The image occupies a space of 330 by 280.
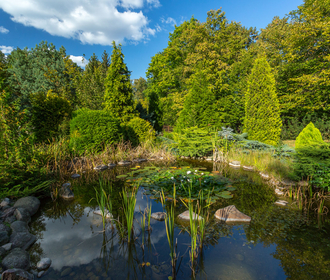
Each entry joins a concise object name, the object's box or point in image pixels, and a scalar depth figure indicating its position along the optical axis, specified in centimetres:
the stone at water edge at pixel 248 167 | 654
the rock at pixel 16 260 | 184
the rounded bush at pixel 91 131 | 702
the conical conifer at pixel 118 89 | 994
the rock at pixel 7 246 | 211
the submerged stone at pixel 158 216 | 311
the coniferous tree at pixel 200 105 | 954
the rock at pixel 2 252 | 199
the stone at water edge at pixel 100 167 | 650
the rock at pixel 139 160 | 781
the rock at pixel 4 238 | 219
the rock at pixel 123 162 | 732
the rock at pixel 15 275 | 159
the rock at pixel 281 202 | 360
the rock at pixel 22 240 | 229
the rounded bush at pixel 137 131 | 947
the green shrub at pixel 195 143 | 805
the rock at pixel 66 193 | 404
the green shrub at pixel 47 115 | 728
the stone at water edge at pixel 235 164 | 697
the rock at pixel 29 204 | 323
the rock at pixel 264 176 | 546
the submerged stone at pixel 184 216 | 302
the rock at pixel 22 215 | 291
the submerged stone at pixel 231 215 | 299
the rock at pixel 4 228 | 238
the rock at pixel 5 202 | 324
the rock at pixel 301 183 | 445
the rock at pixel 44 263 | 198
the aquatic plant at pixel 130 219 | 236
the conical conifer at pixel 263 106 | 895
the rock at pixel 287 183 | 461
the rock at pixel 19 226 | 256
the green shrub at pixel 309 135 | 594
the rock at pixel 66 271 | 191
